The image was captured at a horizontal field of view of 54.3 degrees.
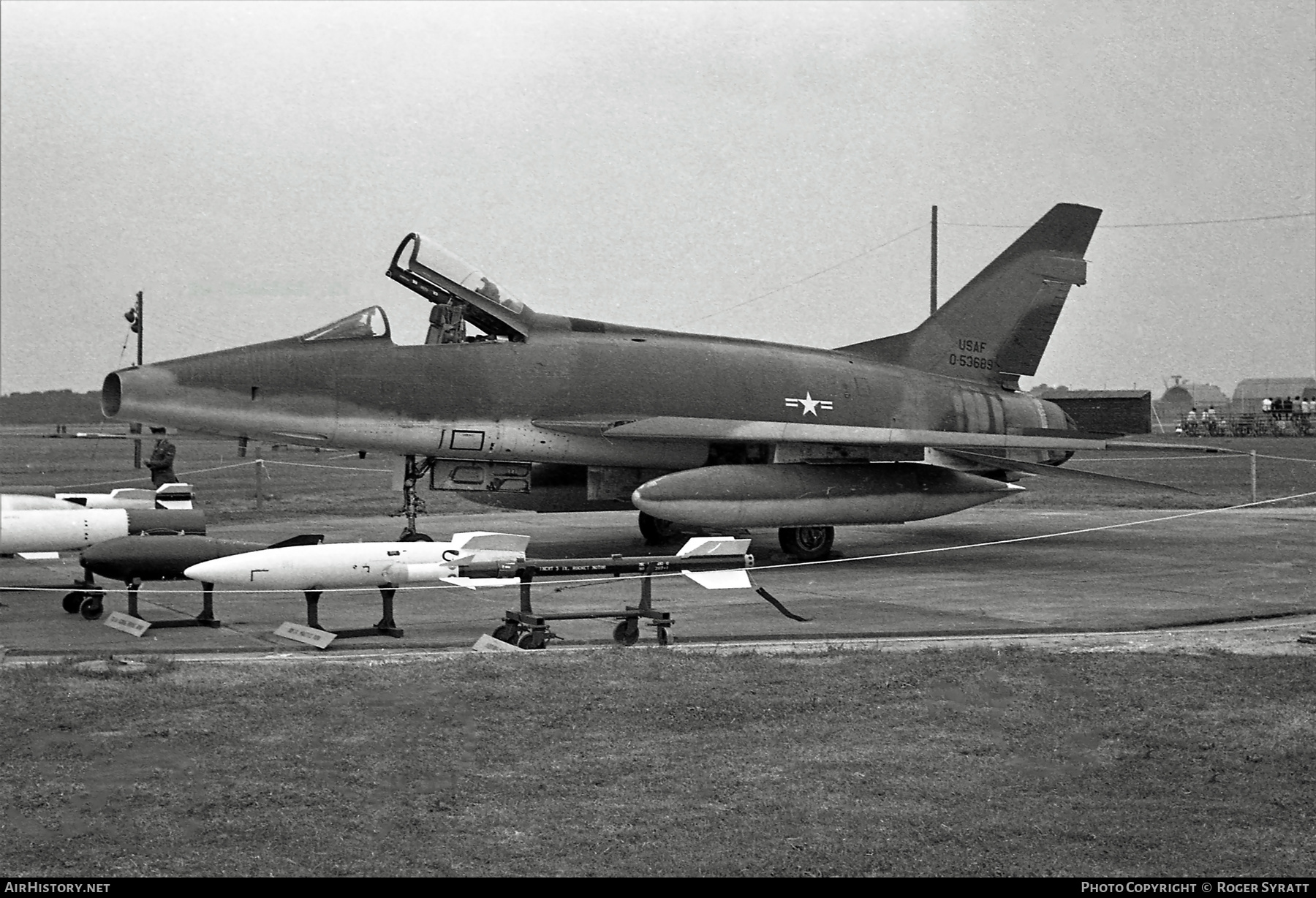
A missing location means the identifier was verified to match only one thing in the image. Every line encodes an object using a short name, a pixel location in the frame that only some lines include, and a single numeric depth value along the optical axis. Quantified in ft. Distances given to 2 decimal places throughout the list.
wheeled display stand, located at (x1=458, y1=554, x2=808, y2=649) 36.29
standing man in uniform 67.36
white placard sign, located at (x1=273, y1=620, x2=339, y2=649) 36.14
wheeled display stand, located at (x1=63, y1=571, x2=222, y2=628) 39.60
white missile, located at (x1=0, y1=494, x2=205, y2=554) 44.16
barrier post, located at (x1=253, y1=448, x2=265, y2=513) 78.43
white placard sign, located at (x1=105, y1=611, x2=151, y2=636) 38.22
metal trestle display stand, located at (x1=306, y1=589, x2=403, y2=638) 37.81
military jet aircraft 50.67
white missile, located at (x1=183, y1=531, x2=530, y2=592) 41.42
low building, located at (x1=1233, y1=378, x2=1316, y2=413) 317.01
